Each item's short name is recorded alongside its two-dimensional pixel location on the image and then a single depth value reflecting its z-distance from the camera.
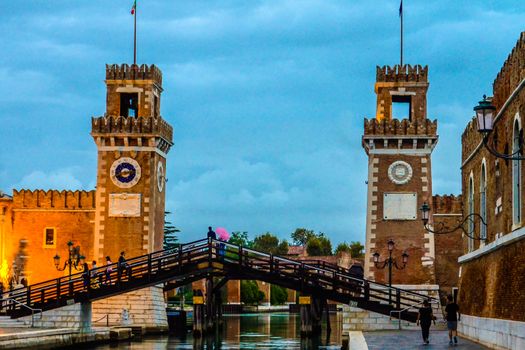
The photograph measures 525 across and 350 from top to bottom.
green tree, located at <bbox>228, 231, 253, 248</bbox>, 147.12
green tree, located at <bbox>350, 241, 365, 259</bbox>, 161.25
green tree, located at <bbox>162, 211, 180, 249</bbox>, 103.81
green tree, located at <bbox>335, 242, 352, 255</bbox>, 162.12
